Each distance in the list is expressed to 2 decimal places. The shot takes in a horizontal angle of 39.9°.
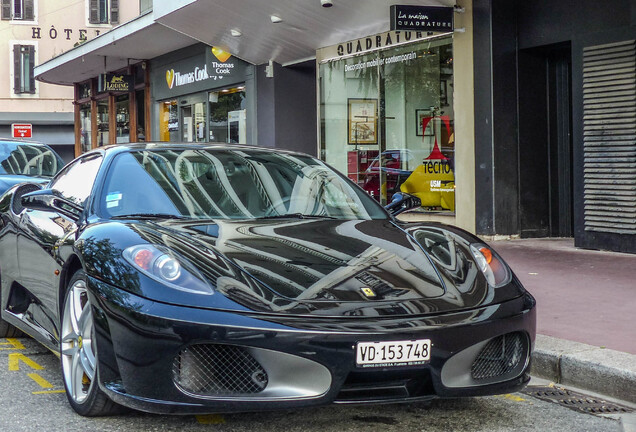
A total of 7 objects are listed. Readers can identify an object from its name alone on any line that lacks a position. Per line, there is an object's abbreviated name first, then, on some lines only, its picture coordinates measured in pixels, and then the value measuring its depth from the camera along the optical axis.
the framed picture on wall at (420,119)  13.09
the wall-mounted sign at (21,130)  28.38
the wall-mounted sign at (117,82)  23.47
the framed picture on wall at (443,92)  12.52
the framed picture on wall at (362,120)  14.51
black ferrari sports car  3.38
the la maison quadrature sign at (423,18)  11.59
